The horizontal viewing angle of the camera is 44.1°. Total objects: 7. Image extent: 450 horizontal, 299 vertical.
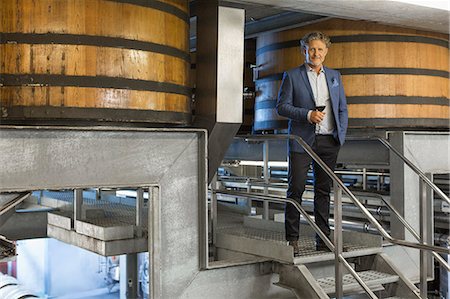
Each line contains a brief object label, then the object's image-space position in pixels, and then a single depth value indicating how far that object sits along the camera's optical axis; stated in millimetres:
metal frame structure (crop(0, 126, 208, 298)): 3408
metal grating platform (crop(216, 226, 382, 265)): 4125
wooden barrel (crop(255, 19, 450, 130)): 5191
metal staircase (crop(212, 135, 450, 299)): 3900
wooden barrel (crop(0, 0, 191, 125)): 3385
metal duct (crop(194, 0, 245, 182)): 4254
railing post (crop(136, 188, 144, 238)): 4621
